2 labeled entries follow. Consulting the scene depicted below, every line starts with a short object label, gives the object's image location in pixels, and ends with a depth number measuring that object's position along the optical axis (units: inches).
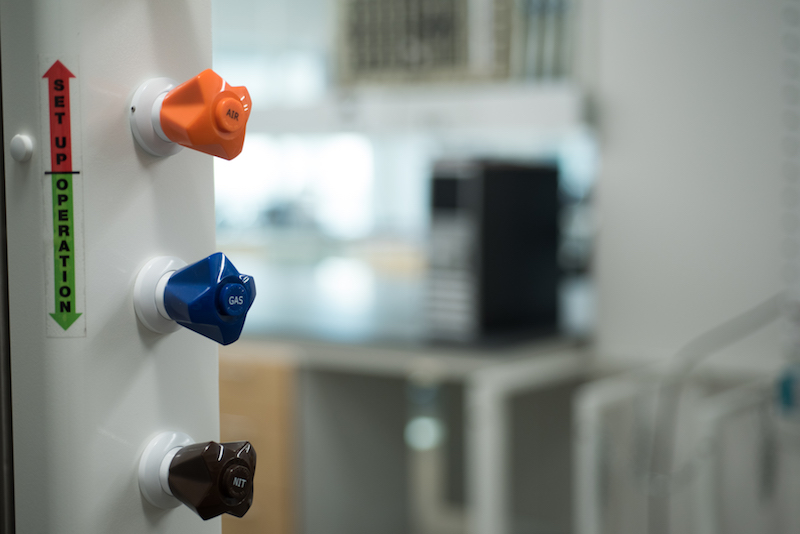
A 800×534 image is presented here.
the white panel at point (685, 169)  65.9
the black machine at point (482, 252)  66.6
